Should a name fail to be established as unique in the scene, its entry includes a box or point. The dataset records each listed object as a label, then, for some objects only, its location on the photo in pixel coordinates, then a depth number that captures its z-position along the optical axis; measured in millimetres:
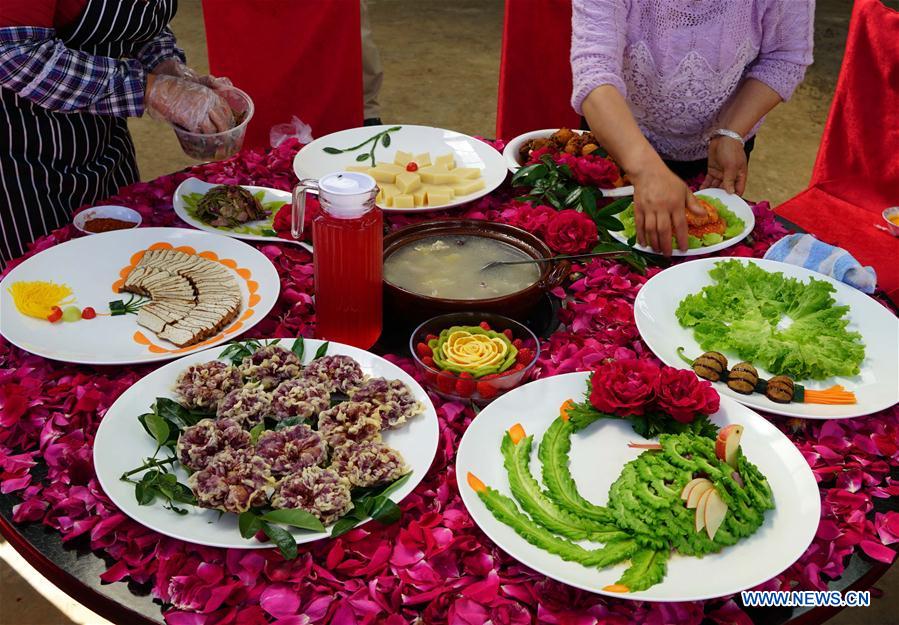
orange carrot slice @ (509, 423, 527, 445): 1084
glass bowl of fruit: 1140
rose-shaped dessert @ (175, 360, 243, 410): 1082
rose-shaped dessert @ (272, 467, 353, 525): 925
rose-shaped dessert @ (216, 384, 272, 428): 1052
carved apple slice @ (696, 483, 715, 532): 927
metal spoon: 1363
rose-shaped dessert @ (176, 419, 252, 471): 986
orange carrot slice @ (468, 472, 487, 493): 990
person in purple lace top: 1774
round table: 872
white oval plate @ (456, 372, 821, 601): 887
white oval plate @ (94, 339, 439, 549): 914
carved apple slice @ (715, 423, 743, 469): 980
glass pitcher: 1152
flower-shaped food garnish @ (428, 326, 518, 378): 1143
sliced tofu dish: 1270
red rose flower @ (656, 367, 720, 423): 1051
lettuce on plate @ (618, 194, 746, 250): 1598
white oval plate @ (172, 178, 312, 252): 1536
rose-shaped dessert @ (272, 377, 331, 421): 1074
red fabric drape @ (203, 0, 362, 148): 2264
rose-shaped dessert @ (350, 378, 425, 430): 1073
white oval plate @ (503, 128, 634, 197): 1736
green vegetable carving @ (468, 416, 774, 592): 916
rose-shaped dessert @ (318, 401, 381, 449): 1037
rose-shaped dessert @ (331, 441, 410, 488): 967
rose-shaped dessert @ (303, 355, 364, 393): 1129
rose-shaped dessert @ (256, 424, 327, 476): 980
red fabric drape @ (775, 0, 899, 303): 2180
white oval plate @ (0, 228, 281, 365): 1227
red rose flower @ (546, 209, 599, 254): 1475
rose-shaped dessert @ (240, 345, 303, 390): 1129
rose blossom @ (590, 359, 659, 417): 1066
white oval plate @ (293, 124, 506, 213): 1807
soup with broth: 1346
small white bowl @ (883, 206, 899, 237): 2197
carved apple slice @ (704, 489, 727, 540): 922
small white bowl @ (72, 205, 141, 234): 1569
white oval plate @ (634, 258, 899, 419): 1179
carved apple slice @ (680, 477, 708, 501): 940
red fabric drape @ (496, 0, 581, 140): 2365
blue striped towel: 1484
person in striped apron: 1558
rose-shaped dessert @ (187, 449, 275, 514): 918
